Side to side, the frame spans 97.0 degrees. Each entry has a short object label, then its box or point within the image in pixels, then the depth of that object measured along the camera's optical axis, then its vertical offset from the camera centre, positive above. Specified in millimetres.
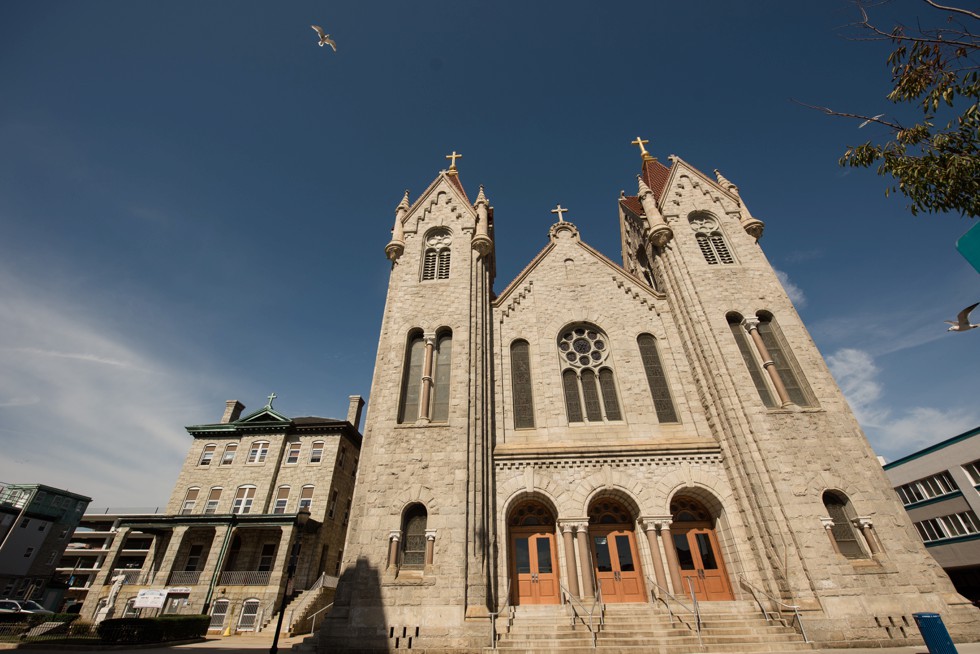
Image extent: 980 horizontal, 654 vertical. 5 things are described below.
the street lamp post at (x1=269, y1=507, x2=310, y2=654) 9502 +1480
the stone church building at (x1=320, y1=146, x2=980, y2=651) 12422 +4197
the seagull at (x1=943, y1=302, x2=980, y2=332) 4629 +2536
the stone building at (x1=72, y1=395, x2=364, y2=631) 22609 +4647
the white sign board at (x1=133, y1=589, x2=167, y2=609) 18703 +844
